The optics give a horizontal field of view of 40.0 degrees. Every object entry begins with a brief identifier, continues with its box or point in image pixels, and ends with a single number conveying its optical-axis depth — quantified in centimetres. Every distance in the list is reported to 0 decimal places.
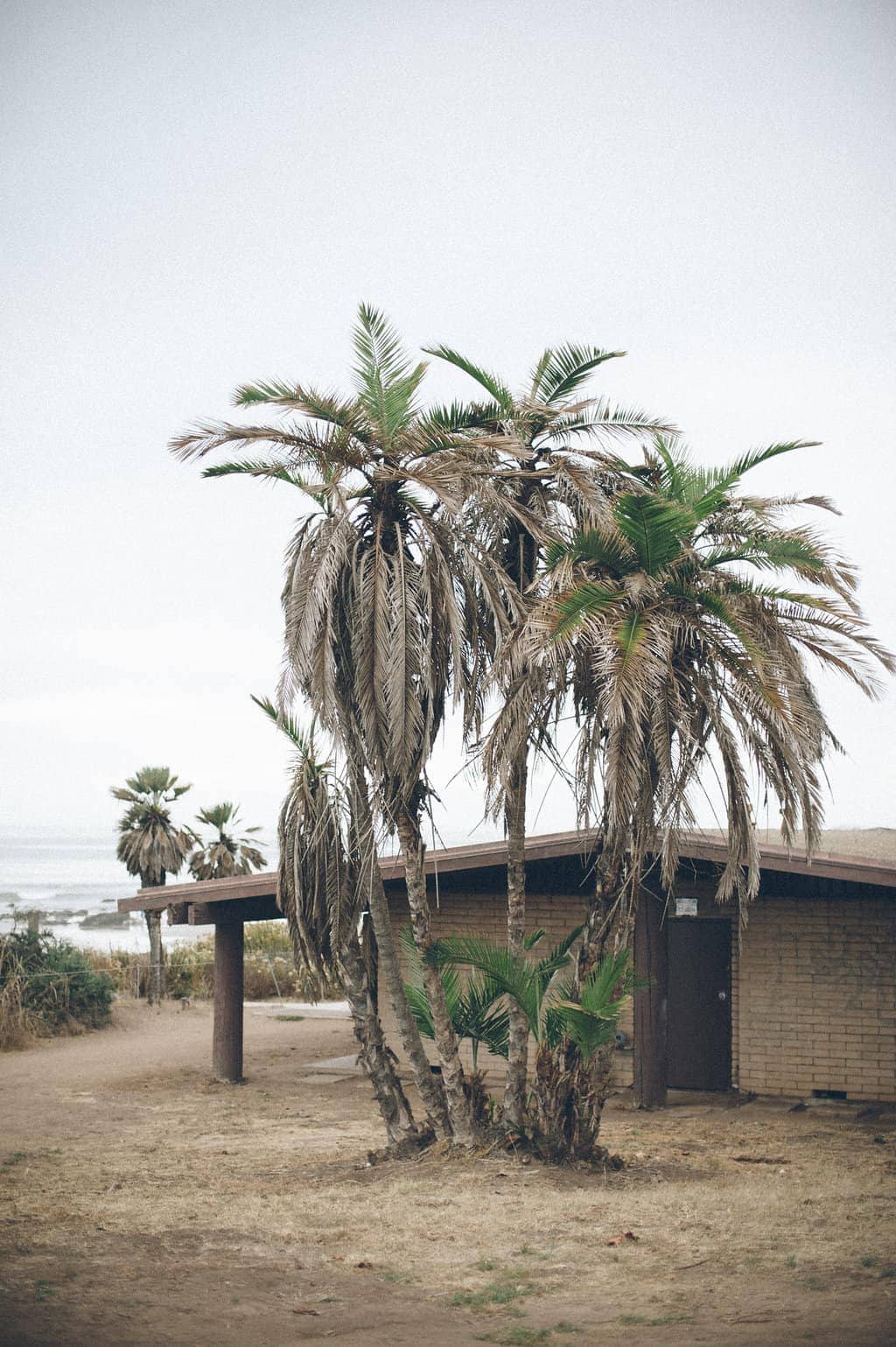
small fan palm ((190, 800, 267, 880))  2994
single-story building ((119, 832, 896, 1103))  1528
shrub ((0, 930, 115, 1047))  2216
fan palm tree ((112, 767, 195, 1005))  2845
